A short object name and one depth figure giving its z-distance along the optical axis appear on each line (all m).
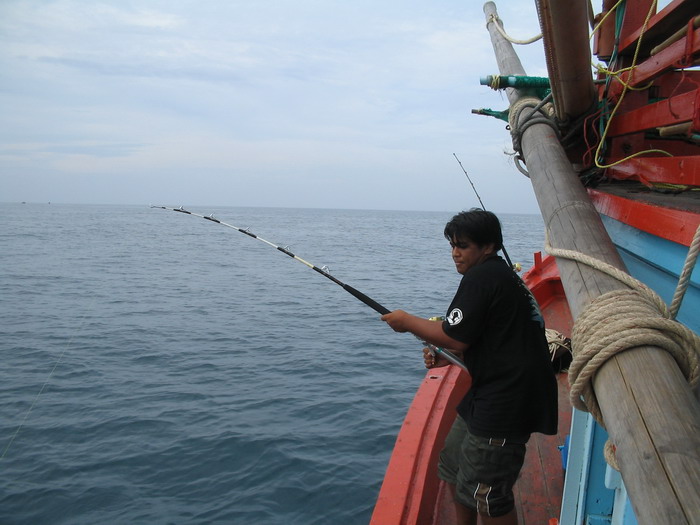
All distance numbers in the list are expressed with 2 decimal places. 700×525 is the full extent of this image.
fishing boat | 1.06
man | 2.28
